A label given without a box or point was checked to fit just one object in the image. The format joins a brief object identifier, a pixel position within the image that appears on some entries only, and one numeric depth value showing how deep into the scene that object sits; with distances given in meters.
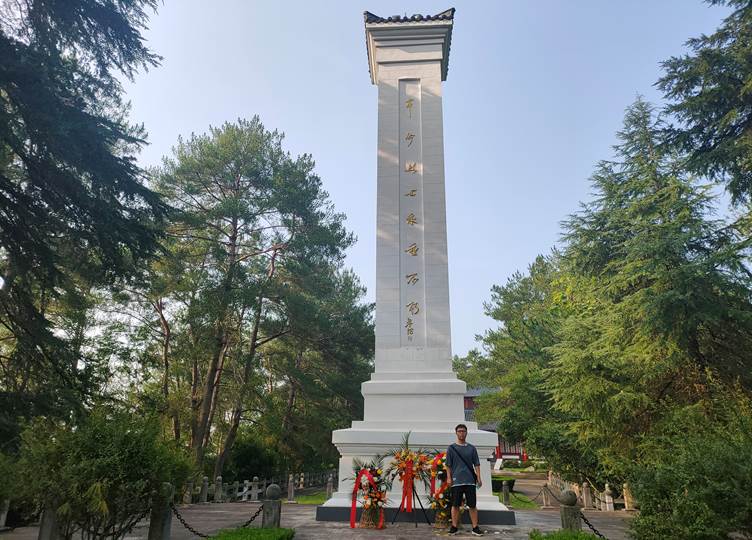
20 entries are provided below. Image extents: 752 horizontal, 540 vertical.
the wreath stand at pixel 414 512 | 7.11
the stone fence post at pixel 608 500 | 12.17
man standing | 6.18
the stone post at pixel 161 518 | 5.27
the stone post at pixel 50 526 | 4.67
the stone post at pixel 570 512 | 5.87
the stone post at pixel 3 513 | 6.57
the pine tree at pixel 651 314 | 9.94
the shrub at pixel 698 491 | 4.26
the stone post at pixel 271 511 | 6.23
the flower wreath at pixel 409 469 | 6.96
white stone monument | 8.24
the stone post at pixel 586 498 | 13.80
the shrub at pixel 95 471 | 4.55
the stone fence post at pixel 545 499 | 14.64
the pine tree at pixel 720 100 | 9.60
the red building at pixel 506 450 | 41.03
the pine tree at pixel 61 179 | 7.55
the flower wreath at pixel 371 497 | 6.88
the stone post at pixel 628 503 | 11.47
